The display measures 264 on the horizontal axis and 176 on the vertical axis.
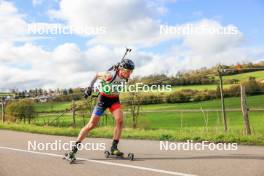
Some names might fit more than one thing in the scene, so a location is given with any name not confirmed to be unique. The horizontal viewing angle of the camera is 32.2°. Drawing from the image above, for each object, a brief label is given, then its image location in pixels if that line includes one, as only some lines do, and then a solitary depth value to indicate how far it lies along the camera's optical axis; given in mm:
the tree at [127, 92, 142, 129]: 20594
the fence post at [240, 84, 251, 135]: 12524
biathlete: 8734
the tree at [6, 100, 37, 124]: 25694
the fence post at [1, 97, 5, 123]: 23484
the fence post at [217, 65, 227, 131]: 15109
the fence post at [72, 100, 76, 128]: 18845
